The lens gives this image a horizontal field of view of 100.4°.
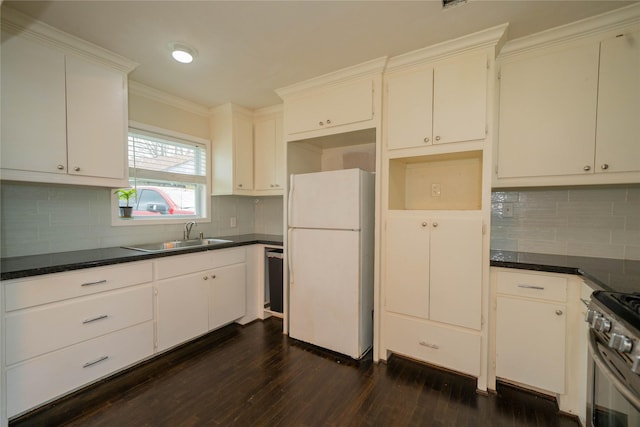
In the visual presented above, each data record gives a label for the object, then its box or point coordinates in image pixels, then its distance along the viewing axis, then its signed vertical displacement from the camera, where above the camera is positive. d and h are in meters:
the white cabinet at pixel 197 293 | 2.18 -0.78
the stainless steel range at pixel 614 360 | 0.89 -0.57
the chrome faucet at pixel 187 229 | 2.88 -0.23
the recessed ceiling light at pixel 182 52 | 1.92 +1.15
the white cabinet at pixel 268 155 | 3.12 +0.64
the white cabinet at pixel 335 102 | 2.18 +0.94
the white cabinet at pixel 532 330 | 1.66 -0.78
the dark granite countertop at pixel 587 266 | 1.33 -0.35
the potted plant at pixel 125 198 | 2.43 +0.09
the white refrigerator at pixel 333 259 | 2.20 -0.44
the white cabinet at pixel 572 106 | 1.65 +0.70
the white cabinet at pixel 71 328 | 1.50 -0.78
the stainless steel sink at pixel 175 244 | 2.39 -0.36
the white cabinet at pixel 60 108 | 1.64 +0.68
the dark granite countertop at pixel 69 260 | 1.52 -0.35
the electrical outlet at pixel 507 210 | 2.21 +0.00
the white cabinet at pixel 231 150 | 3.03 +0.68
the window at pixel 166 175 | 2.59 +0.34
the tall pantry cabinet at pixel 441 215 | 1.84 -0.04
